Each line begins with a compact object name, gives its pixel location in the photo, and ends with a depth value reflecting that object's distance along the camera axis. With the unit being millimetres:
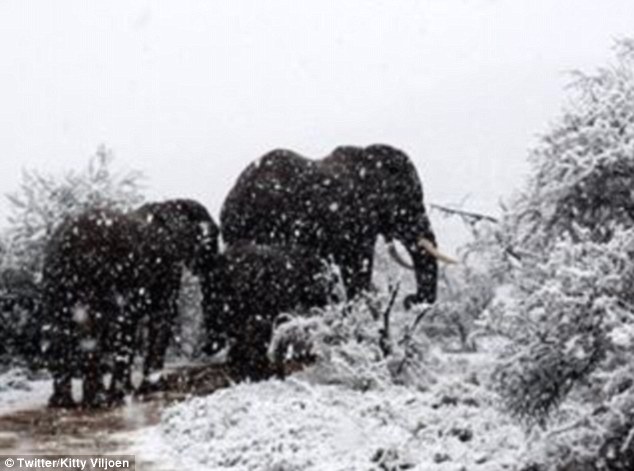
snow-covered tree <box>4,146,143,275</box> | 21047
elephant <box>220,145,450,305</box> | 18625
